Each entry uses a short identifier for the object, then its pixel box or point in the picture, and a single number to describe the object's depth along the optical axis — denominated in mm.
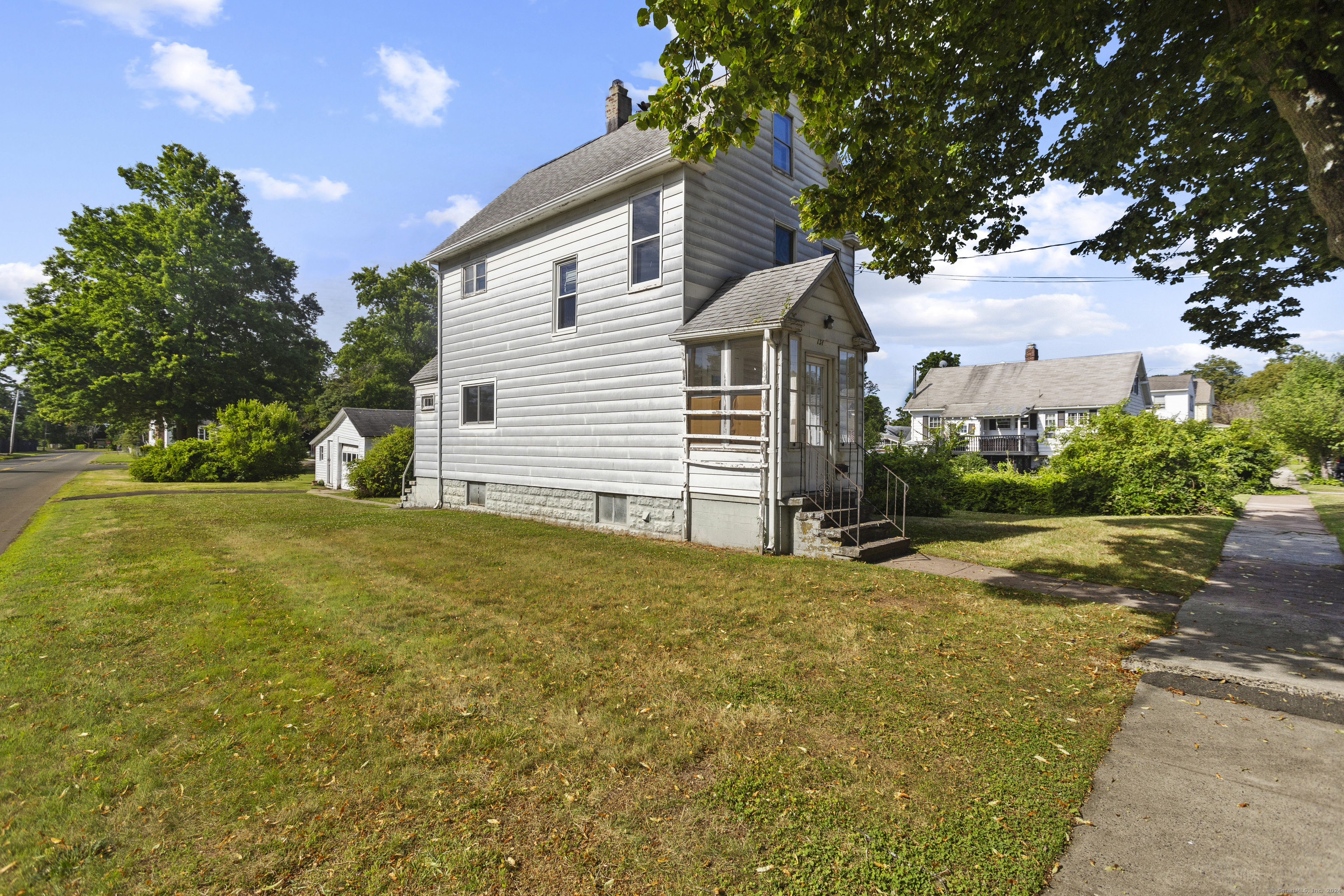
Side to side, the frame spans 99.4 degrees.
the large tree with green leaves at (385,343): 50156
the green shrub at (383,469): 23016
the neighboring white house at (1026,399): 38406
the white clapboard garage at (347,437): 27750
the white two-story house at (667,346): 10312
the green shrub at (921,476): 15359
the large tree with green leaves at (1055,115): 5352
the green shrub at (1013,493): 16141
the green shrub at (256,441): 32688
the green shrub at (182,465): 30688
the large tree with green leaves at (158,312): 33844
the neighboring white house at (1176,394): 53562
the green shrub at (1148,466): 14609
